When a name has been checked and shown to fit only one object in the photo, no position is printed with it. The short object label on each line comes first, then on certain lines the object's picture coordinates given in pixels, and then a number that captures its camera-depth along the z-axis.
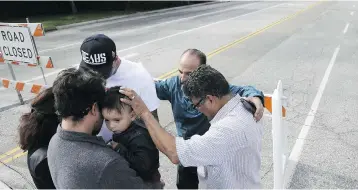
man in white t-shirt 2.42
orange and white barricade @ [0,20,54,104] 6.37
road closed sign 6.45
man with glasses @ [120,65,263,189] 1.89
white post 3.20
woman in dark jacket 2.11
